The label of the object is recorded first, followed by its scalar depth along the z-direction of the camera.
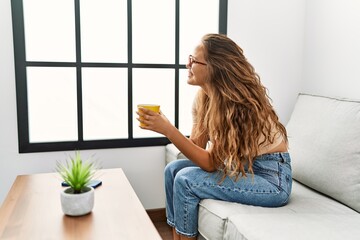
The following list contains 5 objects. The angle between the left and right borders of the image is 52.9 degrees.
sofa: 1.34
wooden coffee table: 1.20
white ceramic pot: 1.30
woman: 1.53
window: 2.24
